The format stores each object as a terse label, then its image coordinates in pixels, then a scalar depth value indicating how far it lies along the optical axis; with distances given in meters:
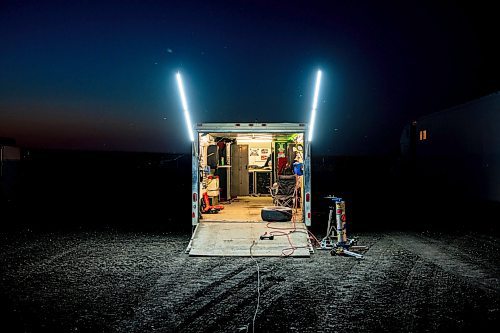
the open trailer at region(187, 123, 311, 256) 9.15
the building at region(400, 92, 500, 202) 17.69
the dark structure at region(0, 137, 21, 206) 20.61
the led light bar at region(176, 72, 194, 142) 9.16
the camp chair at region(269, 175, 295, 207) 13.27
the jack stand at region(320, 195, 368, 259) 8.70
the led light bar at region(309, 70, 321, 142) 9.05
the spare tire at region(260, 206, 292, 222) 10.94
